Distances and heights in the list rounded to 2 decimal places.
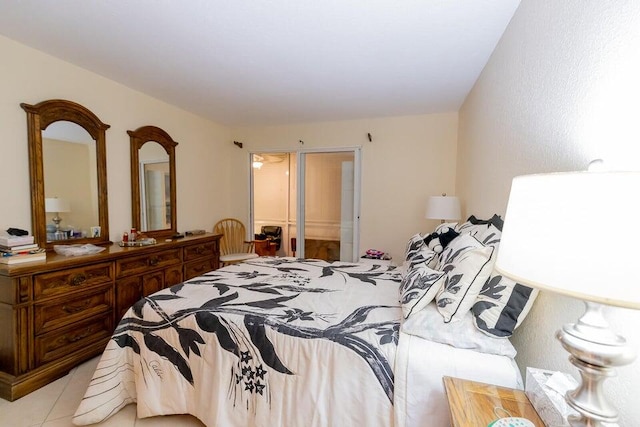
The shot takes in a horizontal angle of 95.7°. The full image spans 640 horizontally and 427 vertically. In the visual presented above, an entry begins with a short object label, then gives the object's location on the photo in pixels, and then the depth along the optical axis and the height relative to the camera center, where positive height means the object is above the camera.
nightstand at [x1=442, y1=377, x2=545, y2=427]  0.87 -0.65
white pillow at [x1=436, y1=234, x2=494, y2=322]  1.32 -0.37
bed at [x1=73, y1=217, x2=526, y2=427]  1.22 -0.73
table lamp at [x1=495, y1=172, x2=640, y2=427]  0.51 -0.10
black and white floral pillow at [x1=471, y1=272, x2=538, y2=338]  1.23 -0.46
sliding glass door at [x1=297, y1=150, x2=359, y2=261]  4.23 -0.05
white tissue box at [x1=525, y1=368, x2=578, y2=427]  0.81 -0.58
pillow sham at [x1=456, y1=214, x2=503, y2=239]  1.66 -0.15
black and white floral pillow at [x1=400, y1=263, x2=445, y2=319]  1.41 -0.45
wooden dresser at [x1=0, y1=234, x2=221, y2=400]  1.81 -0.77
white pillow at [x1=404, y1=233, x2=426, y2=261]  2.32 -0.37
